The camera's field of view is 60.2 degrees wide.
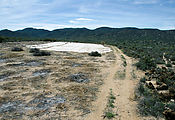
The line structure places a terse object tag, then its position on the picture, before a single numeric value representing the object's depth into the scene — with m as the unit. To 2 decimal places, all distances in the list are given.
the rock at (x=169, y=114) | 5.77
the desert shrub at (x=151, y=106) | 6.22
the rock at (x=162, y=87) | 8.76
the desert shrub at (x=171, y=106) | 6.31
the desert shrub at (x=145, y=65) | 13.91
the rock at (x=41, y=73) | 11.42
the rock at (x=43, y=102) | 6.71
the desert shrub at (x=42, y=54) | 19.89
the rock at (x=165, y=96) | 7.53
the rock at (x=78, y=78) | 10.41
